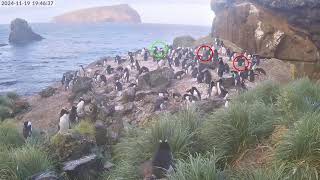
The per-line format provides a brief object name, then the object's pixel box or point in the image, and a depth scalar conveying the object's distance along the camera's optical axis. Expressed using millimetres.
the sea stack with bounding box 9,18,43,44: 95050
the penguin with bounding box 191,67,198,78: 24516
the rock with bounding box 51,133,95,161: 8909
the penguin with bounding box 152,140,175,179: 6695
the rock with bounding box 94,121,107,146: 10334
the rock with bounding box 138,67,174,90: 23438
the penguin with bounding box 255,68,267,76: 22861
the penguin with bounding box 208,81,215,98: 20075
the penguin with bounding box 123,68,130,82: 27319
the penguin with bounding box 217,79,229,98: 18570
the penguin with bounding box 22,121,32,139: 12335
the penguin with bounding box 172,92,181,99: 20797
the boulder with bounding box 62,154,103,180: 8016
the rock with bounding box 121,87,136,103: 21078
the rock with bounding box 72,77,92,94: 25656
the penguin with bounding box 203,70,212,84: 22619
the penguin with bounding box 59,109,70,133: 15270
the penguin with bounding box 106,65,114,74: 31706
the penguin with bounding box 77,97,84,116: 17750
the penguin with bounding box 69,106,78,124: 16125
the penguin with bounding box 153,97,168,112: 18422
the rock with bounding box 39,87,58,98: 28248
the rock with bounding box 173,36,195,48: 44116
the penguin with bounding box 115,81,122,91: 24562
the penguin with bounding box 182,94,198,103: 18762
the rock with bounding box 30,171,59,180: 7219
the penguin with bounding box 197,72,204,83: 23000
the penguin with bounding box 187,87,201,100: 20316
